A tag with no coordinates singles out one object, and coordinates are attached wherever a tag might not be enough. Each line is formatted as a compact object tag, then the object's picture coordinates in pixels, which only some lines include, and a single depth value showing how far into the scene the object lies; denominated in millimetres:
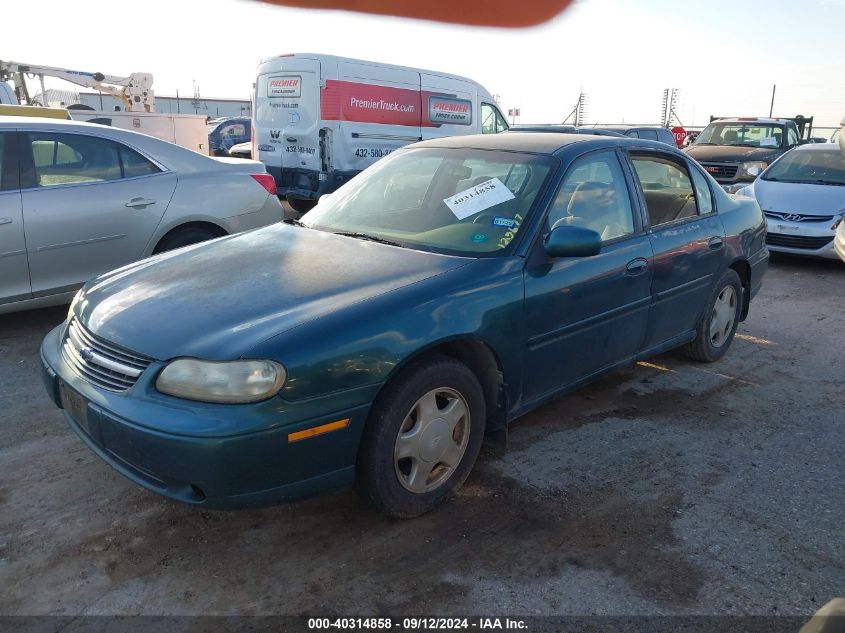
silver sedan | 4629
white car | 7840
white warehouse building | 23866
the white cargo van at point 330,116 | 10398
